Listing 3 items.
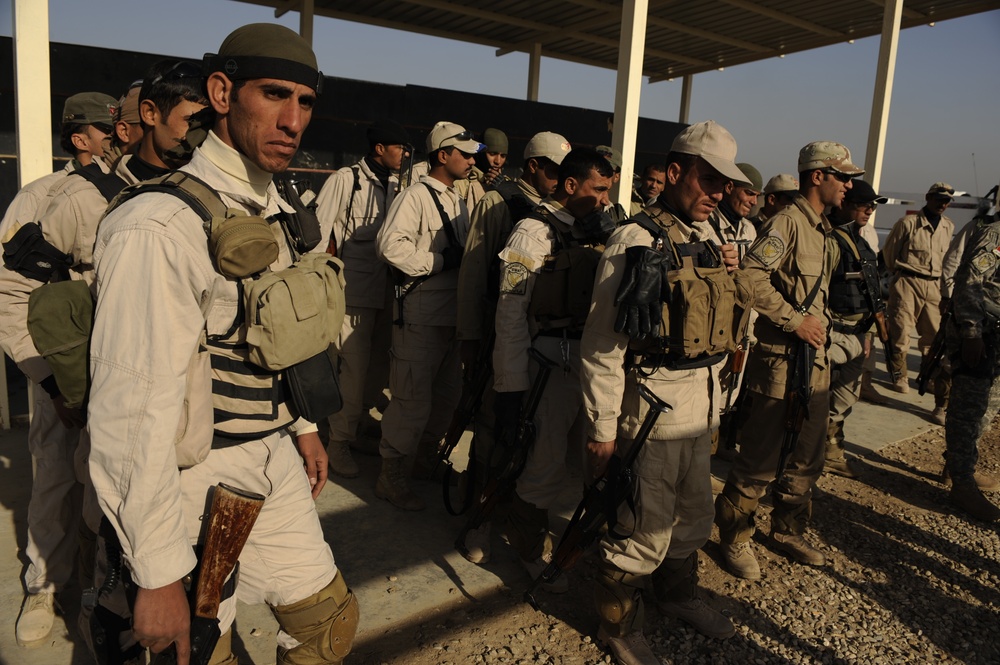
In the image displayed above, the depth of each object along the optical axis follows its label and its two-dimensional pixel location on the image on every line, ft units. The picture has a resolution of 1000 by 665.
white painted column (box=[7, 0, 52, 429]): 11.60
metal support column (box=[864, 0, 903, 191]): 25.88
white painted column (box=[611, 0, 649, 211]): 18.66
